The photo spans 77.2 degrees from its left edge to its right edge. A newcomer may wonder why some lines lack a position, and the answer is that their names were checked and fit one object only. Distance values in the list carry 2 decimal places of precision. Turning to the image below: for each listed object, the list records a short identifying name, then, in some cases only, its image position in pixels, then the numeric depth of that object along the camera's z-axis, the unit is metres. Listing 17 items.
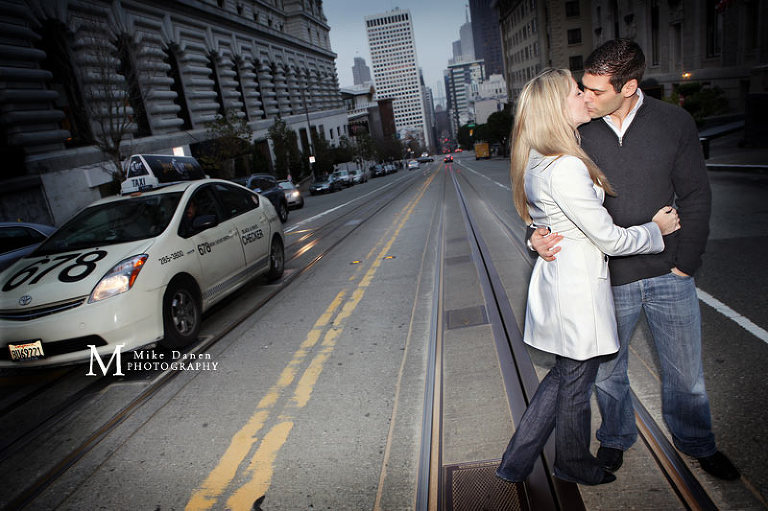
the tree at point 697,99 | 24.45
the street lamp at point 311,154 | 46.83
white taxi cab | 4.27
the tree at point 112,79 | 18.22
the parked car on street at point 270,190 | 17.70
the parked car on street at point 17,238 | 7.25
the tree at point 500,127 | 58.00
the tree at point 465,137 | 144.50
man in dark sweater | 2.19
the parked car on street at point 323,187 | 37.88
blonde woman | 2.06
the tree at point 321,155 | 54.22
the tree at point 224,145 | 31.27
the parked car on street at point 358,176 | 48.50
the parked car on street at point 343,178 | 40.81
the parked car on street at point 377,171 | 67.69
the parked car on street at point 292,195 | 23.69
